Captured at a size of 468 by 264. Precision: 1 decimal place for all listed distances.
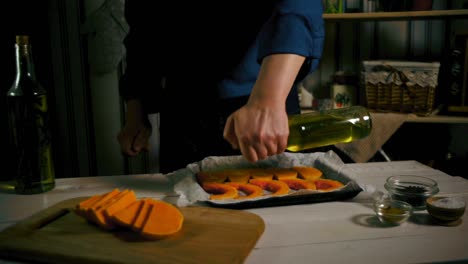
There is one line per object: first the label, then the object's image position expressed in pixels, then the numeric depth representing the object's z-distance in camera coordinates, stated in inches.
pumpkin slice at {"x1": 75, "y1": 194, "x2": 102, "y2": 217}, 31.9
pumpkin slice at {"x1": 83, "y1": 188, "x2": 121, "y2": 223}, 31.3
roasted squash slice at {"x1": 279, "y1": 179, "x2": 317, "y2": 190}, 38.7
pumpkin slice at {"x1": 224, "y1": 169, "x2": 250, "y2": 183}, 40.7
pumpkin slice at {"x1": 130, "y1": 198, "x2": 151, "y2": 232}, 29.6
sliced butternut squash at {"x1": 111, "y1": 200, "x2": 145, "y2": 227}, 30.2
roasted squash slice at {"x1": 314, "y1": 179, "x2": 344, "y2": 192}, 38.8
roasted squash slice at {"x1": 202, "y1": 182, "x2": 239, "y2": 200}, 37.1
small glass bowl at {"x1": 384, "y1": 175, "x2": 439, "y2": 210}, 36.4
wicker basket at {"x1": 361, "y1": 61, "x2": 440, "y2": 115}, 85.6
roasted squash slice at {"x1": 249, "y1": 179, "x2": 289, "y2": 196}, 37.8
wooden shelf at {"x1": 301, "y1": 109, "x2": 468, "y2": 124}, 84.7
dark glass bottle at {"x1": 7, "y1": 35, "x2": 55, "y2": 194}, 37.6
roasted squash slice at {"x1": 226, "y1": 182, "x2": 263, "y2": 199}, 37.5
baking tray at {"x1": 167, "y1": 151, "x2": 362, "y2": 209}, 36.4
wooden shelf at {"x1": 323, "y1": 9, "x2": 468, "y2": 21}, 84.3
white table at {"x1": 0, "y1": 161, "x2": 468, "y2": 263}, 28.0
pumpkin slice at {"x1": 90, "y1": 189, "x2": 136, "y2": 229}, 30.6
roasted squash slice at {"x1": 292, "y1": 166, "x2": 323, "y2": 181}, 41.3
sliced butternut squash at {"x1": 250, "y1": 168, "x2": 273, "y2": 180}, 41.2
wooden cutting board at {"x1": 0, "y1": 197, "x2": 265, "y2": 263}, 27.3
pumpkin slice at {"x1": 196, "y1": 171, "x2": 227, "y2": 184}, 40.4
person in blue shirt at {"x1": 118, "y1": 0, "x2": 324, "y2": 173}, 41.2
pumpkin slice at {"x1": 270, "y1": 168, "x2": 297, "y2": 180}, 41.2
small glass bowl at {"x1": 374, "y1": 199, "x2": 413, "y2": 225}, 32.8
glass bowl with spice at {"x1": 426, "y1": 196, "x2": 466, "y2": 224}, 32.7
